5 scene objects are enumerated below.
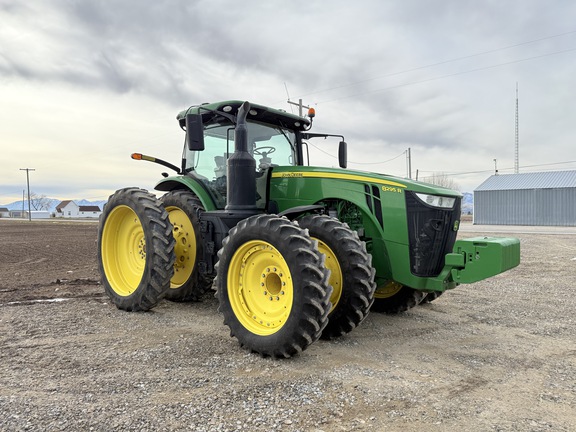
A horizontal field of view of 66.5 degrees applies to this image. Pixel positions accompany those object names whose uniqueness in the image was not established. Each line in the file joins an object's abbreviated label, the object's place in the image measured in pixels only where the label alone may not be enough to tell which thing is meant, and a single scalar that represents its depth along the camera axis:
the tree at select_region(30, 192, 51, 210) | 139.35
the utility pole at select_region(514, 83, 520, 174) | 45.71
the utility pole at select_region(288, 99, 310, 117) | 25.53
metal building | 30.95
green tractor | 4.09
